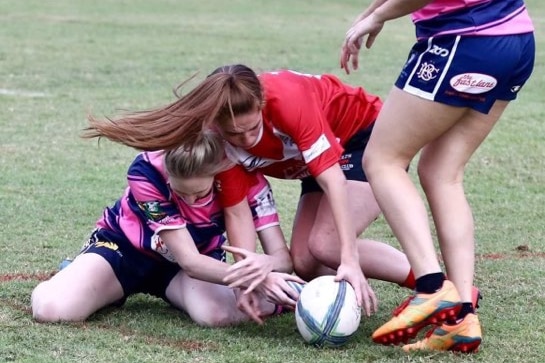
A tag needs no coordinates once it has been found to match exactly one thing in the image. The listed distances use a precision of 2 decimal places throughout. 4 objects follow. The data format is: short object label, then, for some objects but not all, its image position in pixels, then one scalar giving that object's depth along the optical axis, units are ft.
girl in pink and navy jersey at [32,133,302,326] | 28.43
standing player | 25.68
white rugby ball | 26.53
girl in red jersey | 26.66
